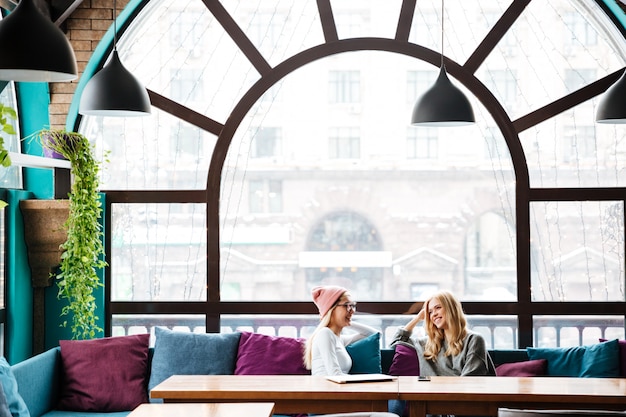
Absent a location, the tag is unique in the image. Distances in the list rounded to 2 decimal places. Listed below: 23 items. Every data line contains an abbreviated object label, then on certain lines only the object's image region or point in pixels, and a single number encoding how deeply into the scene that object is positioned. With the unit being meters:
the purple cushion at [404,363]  5.53
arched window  6.15
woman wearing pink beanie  5.21
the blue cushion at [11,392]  4.42
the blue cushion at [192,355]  5.62
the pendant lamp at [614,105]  4.69
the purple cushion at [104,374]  5.42
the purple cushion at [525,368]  5.45
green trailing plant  5.84
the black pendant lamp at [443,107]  4.82
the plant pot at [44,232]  5.93
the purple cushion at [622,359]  5.43
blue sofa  5.04
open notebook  4.56
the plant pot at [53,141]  5.83
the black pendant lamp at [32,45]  3.29
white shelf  5.37
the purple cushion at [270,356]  5.57
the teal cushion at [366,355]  5.51
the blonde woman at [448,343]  5.15
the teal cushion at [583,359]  5.41
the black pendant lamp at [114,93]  4.54
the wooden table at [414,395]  4.25
